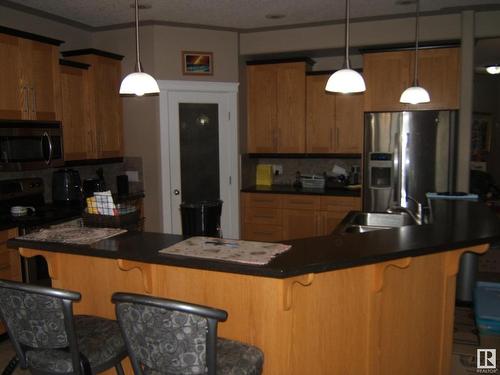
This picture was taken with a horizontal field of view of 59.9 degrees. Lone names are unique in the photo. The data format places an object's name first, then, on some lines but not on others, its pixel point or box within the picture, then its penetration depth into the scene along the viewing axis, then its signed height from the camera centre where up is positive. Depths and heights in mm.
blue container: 3166 -1178
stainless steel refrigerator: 4477 -45
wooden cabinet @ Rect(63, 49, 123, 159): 4512 +578
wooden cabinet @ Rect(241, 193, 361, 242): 4973 -738
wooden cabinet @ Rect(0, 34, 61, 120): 3543 +645
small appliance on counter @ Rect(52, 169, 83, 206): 4312 -340
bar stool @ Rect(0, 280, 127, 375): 1628 -721
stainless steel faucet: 3290 -493
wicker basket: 2461 -383
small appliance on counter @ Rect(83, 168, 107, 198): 4566 -344
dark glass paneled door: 4766 +62
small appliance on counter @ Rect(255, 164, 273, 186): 5672 -301
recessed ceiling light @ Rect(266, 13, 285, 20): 4402 +1399
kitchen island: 1876 -653
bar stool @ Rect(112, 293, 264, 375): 1412 -612
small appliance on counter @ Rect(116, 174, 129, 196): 4809 -331
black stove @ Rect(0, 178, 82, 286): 3422 -517
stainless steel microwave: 3635 +78
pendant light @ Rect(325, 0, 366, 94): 2492 +407
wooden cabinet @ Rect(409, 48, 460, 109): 4477 +776
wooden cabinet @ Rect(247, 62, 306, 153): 5223 +545
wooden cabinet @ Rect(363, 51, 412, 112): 4629 +781
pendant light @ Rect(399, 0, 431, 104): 3373 +432
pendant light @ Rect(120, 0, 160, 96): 2633 +423
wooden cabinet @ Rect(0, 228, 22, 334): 3281 -816
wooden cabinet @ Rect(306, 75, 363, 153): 5074 +369
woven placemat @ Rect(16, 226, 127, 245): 2197 -431
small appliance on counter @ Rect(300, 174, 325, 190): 5312 -372
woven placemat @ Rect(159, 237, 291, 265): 1836 -442
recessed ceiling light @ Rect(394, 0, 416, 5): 4000 +1382
